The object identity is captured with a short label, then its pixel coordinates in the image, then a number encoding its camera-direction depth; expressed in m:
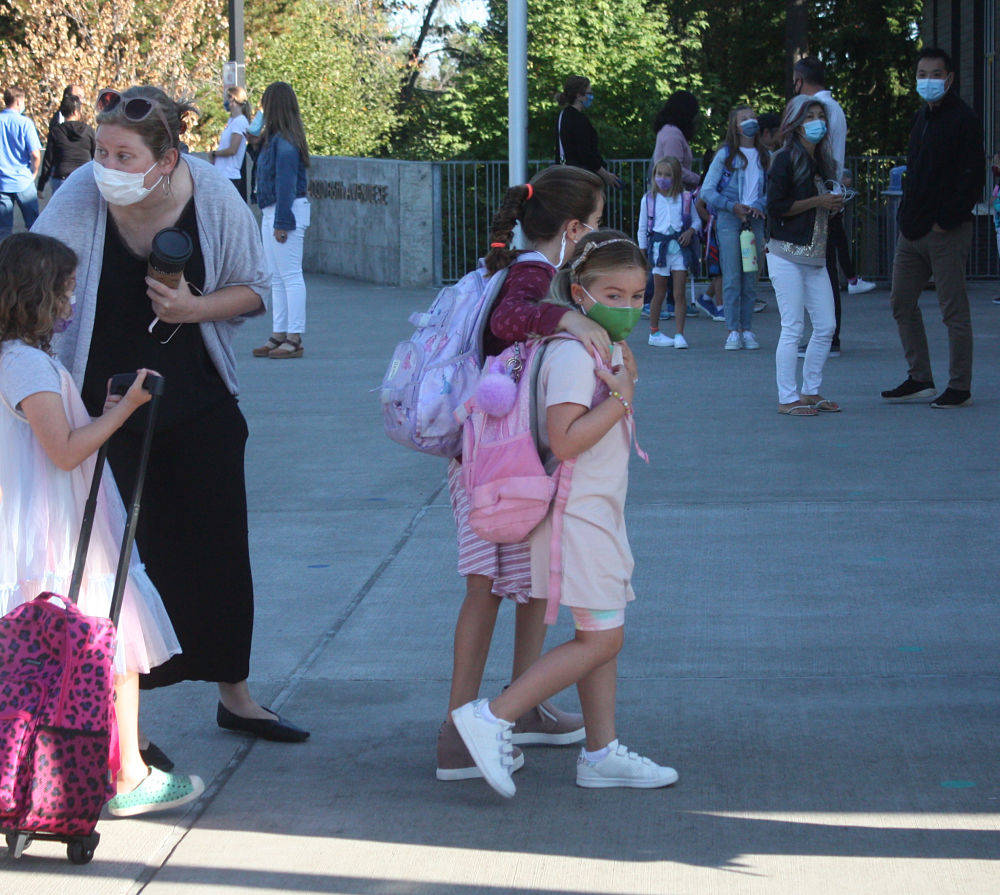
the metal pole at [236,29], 21.06
